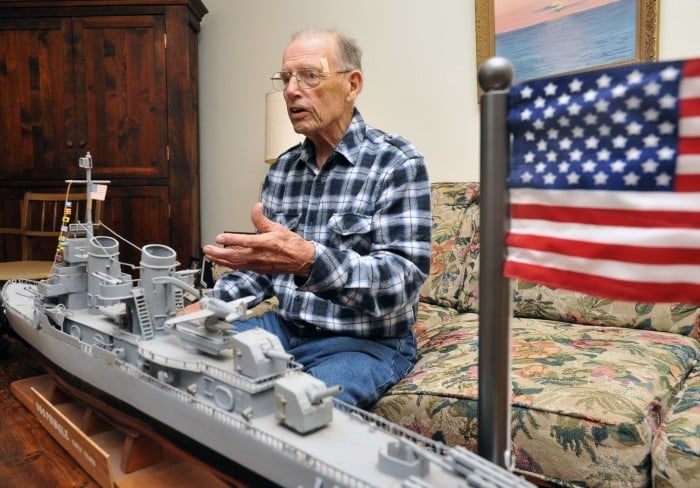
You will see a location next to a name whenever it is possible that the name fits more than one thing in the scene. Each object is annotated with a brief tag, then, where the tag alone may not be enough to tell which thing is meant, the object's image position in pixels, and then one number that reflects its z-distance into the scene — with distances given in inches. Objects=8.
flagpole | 27.8
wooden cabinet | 131.6
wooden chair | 111.7
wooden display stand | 38.2
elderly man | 43.6
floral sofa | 41.9
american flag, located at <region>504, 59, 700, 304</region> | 24.7
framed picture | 87.0
